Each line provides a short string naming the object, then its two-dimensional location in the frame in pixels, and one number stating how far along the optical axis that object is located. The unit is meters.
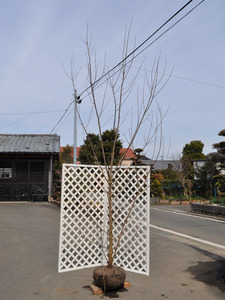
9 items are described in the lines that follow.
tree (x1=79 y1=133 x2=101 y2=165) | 29.72
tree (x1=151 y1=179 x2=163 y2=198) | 21.97
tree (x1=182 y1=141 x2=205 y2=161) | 41.72
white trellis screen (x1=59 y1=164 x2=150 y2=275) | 4.32
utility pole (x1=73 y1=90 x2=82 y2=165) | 15.67
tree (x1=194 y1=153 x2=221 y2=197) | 23.55
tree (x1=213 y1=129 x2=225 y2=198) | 13.37
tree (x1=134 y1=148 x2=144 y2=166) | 19.89
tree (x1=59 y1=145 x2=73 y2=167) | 37.51
